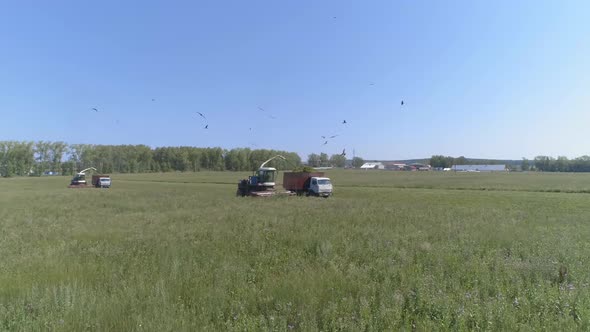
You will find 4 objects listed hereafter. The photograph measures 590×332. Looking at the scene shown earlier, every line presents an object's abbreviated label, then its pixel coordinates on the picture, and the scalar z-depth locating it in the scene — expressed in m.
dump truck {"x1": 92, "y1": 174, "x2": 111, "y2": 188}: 63.25
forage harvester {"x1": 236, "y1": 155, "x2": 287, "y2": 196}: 35.53
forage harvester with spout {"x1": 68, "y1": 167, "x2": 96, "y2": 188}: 63.02
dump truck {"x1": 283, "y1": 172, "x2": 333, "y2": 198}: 37.59
